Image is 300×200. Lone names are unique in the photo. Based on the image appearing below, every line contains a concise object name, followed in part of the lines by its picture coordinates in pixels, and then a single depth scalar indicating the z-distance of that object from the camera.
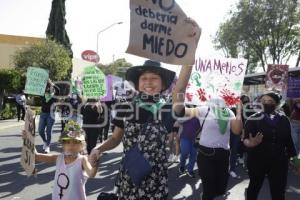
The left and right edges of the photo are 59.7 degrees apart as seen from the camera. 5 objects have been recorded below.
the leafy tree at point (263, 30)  20.26
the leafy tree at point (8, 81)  13.10
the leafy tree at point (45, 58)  22.01
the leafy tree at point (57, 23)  26.41
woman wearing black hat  1.80
